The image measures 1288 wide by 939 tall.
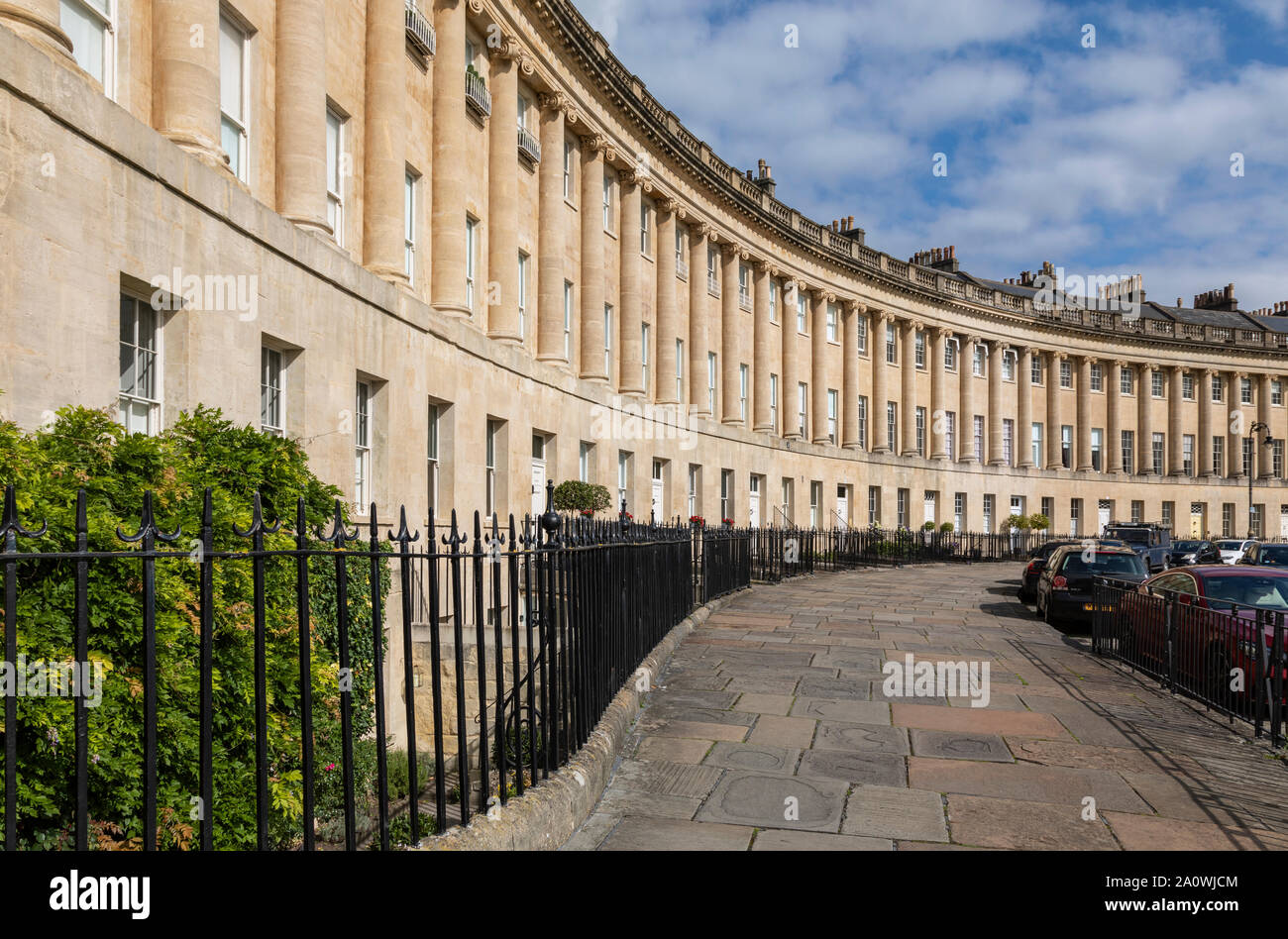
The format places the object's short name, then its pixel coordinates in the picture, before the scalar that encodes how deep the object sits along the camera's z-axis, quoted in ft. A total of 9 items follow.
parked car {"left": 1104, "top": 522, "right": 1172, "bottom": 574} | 94.43
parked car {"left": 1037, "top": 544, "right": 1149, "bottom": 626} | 56.08
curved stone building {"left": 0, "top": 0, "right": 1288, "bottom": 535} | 27.20
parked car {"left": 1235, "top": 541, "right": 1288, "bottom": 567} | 79.97
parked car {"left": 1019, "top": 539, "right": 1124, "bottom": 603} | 72.43
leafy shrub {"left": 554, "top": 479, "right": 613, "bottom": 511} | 70.33
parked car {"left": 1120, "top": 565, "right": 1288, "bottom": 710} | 29.71
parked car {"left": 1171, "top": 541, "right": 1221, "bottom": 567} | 100.95
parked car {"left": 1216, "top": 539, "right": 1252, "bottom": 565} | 106.97
